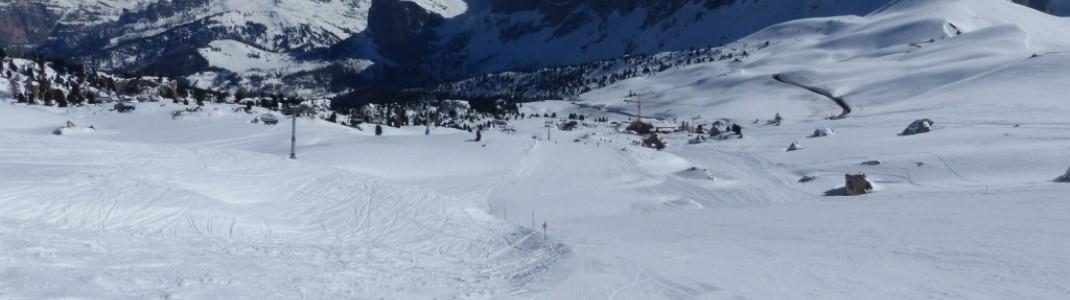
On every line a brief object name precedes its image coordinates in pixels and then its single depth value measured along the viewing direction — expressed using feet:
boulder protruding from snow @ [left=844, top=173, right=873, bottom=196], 103.04
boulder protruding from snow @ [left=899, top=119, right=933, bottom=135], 175.96
